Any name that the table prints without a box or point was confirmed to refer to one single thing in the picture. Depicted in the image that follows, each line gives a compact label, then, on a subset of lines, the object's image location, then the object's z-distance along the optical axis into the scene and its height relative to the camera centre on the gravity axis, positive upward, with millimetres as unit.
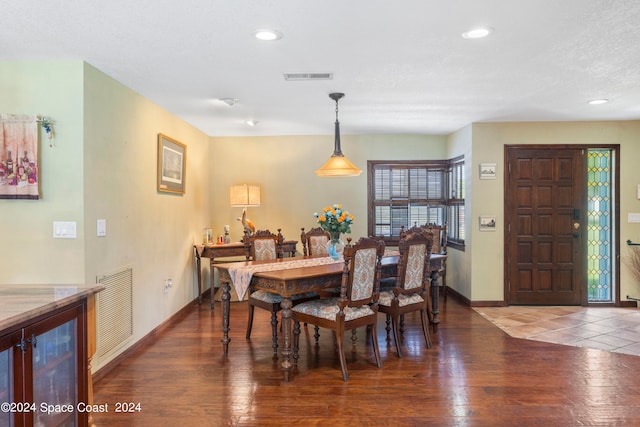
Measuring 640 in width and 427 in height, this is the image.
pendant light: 4400 +480
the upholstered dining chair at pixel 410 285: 3795 -619
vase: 4336 -302
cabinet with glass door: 1666 -641
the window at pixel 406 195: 6684 +305
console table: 5754 -473
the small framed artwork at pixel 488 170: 5590 +558
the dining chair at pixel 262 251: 4125 -379
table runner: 3607 -448
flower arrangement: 4230 -53
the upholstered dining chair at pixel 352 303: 3336 -706
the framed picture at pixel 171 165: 4605 +573
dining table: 3330 -503
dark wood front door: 5570 -122
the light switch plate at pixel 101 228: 3367 -88
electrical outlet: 4777 -750
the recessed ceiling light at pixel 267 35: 2699 +1119
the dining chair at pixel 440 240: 5797 -341
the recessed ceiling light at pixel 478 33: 2695 +1128
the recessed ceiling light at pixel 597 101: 4465 +1151
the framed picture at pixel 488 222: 5598 -92
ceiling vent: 3580 +1140
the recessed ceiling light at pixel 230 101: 4371 +1148
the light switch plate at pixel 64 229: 3164 -89
